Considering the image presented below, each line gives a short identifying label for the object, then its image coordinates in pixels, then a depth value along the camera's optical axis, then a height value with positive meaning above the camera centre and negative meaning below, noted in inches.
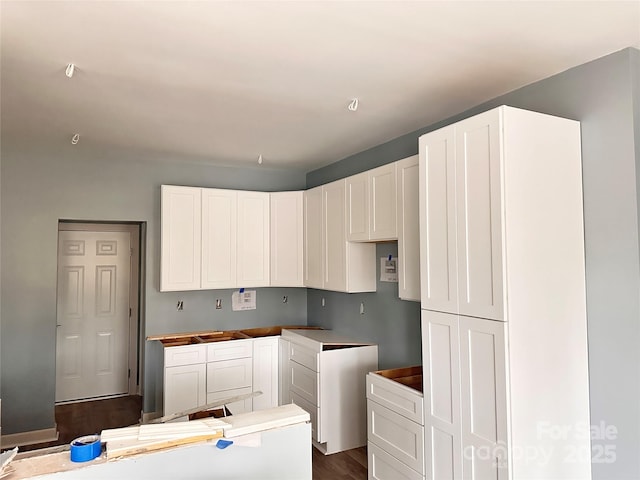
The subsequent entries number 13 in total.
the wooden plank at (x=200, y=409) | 74.6 -26.5
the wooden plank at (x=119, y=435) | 58.2 -23.0
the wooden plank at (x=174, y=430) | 59.2 -23.0
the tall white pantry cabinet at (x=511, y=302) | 85.4 -8.6
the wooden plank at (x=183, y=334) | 178.7 -30.1
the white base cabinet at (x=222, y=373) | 165.2 -43.4
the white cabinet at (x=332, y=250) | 157.9 +4.1
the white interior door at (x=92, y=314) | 202.2 -24.4
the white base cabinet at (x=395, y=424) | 105.5 -41.5
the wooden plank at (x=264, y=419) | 62.9 -23.6
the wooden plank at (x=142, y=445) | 56.1 -23.9
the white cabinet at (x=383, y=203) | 132.9 +17.8
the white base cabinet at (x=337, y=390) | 150.9 -44.9
